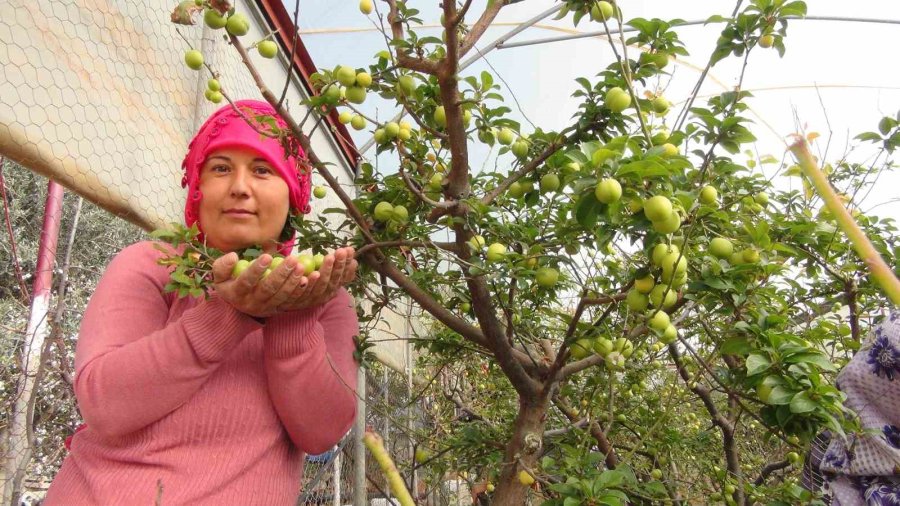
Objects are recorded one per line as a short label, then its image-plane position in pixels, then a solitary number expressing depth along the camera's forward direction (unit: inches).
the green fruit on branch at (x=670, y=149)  46.6
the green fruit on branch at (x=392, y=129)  56.7
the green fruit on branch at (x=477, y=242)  52.6
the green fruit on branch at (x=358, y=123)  61.3
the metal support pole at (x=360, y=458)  97.5
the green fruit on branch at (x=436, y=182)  58.2
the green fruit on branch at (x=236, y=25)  41.9
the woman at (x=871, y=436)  49.0
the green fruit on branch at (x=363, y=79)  47.9
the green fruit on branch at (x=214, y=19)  41.8
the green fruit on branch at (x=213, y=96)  49.4
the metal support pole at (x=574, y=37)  87.1
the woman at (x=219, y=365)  40.6
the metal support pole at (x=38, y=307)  87.5
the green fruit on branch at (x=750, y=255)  46.5
